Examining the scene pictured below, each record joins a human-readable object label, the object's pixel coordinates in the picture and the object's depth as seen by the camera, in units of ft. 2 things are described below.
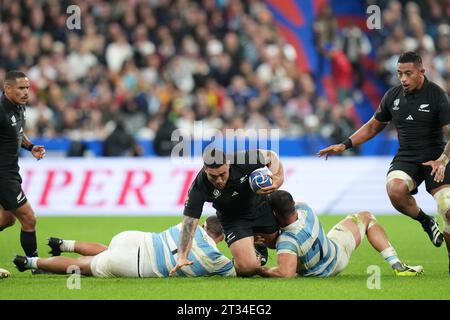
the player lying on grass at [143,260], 64.75
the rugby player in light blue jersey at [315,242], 64.69
